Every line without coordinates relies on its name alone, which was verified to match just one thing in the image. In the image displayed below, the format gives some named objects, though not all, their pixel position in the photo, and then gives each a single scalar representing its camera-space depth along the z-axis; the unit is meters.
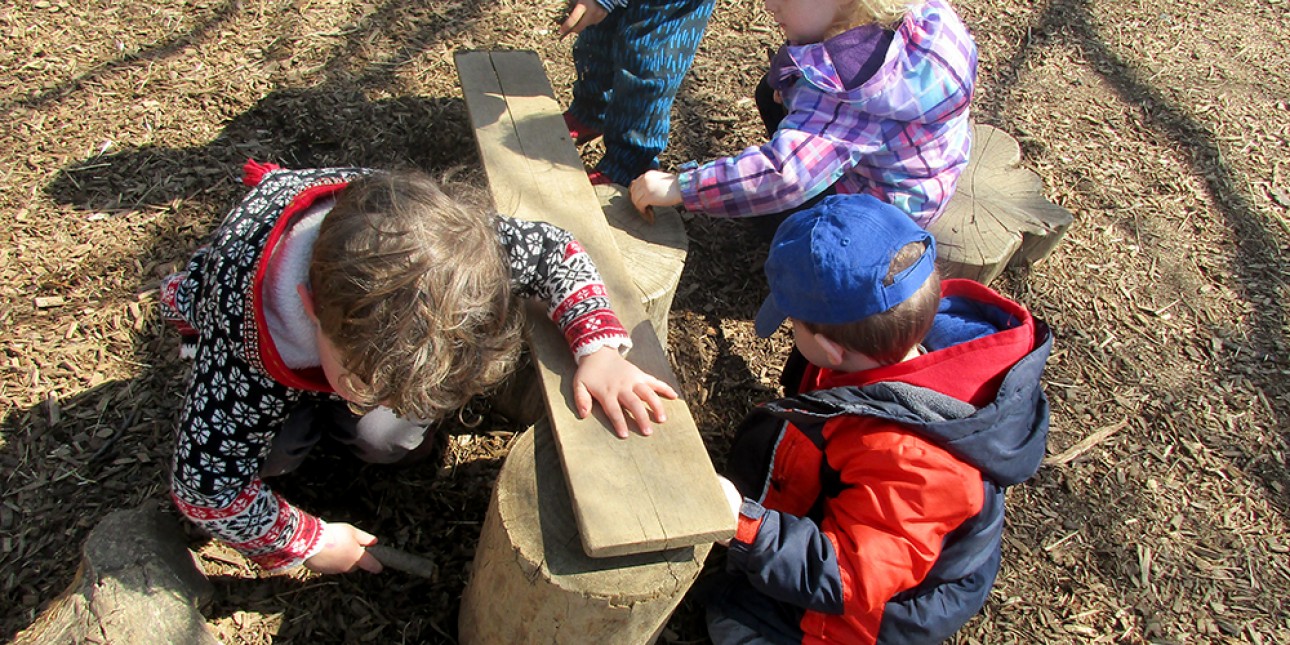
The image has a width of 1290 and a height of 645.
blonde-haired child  2.57
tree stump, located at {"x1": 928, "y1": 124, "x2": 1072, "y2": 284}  2.95
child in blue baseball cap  1.90
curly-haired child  1.51
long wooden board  1.73
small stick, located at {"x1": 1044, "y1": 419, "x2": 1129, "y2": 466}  2.91
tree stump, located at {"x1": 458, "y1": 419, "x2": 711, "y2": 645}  1.73
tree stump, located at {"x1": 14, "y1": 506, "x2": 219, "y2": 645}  1.83
